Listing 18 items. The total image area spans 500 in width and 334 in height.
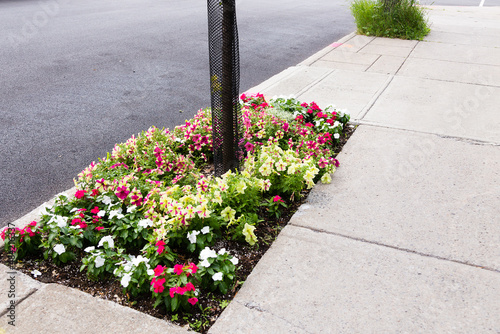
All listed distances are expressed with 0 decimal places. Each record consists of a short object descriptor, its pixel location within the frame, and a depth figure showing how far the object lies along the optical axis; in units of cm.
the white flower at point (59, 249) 274
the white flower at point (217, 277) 254
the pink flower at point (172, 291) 238
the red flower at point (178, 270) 250
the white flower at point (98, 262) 266
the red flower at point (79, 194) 317
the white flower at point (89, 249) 277
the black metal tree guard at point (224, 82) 330
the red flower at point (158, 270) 246
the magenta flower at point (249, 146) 406
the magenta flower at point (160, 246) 265
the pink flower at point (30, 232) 283
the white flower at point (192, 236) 287
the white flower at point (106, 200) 321
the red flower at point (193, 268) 251
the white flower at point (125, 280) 249
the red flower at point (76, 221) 291
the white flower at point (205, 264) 260
